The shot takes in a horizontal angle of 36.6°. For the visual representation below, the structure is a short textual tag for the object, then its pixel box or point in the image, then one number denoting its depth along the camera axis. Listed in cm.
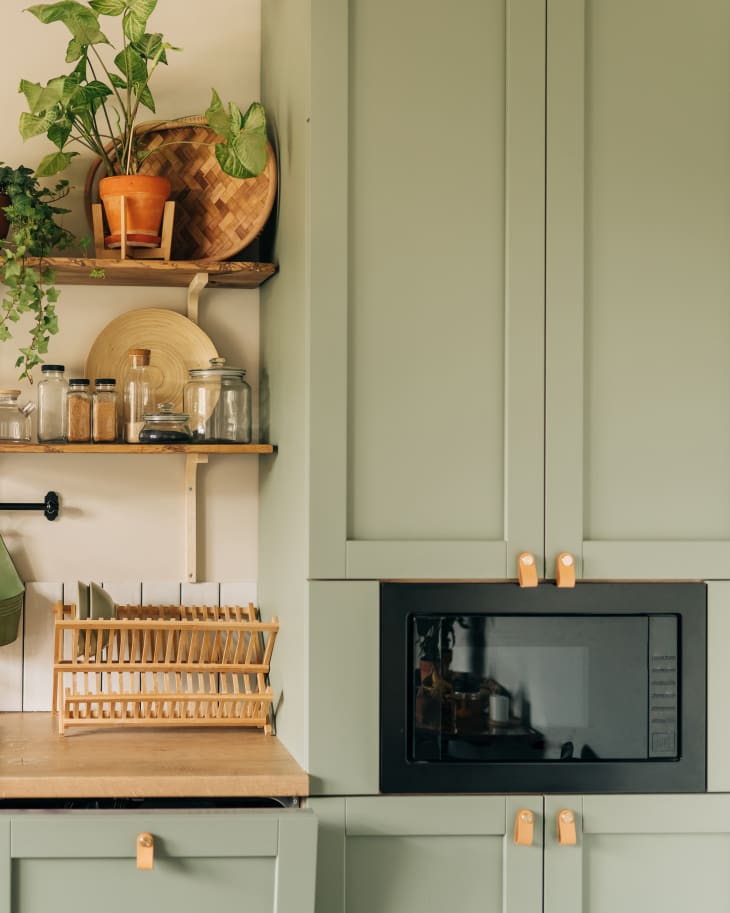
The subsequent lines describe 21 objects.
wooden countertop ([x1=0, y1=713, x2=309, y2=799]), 182
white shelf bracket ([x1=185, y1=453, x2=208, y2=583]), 246
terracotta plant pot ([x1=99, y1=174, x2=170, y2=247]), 223
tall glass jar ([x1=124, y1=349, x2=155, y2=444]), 230
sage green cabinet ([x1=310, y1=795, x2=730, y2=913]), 186
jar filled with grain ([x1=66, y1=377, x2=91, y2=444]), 228
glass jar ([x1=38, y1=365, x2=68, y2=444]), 231
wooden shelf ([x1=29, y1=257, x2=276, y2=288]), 222
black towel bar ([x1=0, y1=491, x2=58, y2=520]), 243
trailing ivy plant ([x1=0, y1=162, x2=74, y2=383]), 217
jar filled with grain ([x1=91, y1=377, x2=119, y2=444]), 228
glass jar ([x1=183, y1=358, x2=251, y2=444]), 229
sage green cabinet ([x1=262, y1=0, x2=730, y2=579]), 188
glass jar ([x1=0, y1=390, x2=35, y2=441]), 229
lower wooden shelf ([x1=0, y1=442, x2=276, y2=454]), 221
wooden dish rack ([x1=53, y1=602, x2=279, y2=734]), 215
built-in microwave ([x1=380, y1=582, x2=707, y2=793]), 188
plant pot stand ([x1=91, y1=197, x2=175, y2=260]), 228
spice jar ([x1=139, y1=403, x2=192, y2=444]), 222
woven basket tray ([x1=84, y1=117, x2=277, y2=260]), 233
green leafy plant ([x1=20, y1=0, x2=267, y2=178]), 213
